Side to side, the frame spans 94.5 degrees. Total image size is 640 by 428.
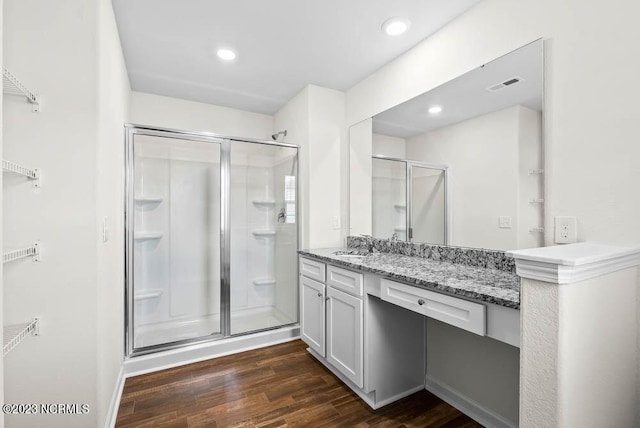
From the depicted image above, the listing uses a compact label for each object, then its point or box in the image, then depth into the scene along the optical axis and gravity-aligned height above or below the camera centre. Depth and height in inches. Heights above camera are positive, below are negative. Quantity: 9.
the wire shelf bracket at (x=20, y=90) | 41.7 +19.1
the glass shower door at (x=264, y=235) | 115.5 -8.4
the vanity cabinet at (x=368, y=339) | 71.6 -32.1
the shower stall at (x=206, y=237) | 99.3 -8.5
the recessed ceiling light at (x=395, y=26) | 74.5 +49.0
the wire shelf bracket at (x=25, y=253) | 40.2 -5.9
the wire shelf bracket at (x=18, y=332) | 41.8 -18.2
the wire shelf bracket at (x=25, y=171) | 40.4 +6.5
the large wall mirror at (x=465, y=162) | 59.8 +13.9
